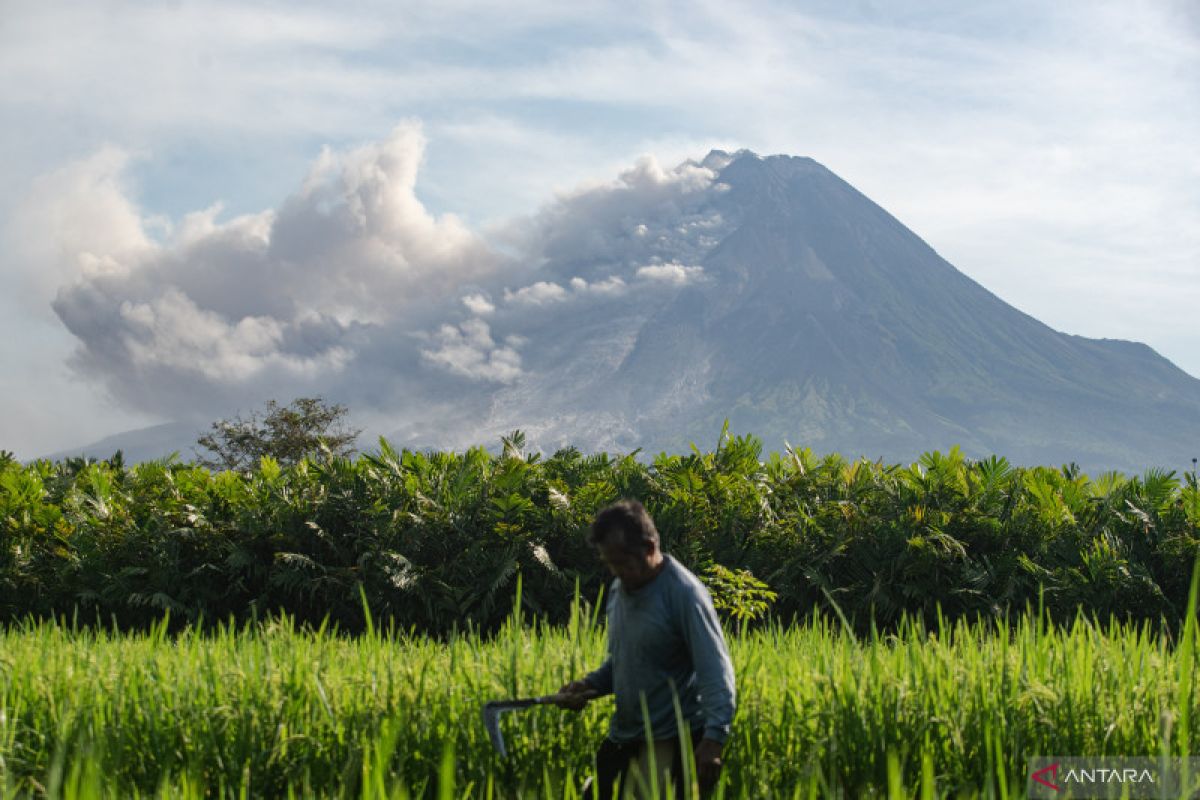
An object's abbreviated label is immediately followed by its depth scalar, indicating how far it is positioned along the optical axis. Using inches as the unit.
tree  1787.6
